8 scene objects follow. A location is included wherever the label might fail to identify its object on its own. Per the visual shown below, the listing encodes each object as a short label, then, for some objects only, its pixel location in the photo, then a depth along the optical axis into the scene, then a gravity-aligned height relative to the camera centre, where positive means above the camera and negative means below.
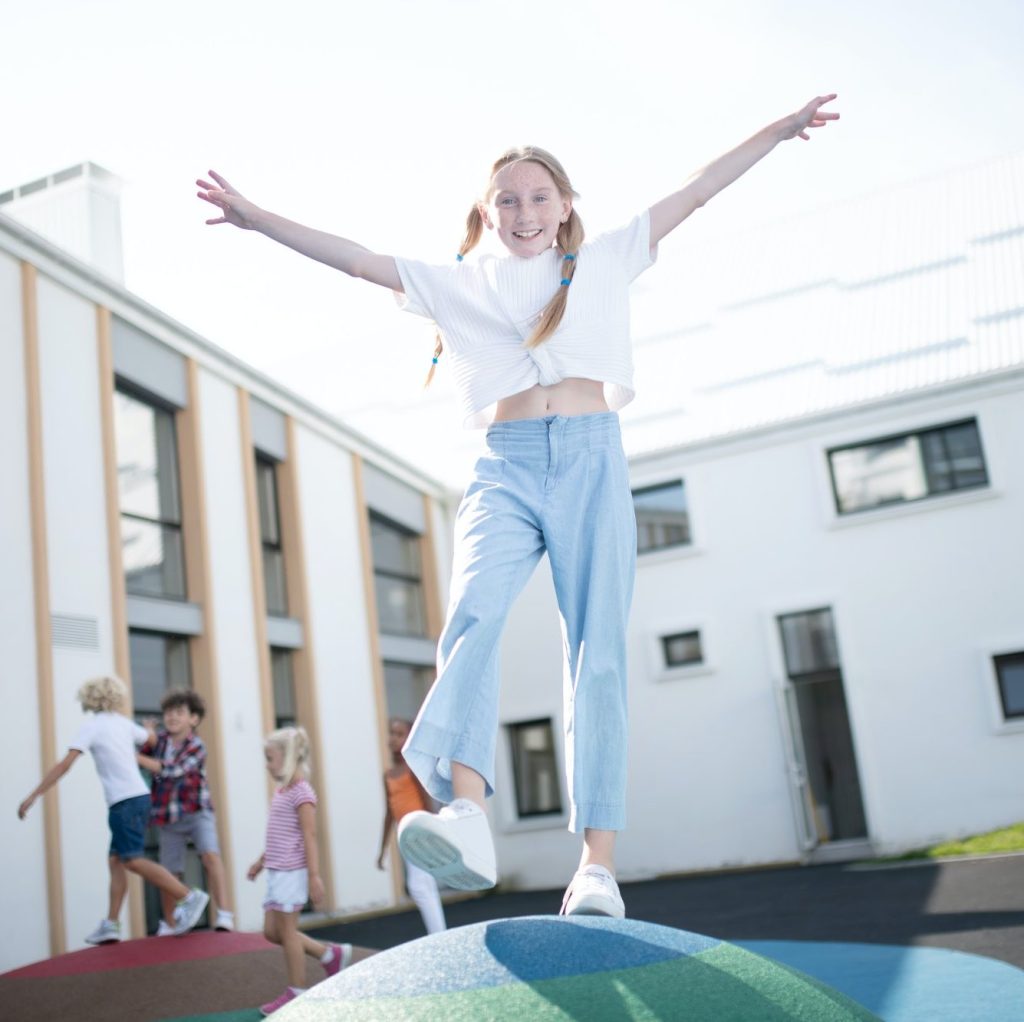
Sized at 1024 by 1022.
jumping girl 2.89 +0.72
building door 17.84 -0.66
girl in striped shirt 5.65 -0.38
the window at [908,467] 15.30 +2.94
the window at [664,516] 16.62 +2.89
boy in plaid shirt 7.46 -0.01
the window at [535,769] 16.77 -0.26
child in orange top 7.48 -0.24
